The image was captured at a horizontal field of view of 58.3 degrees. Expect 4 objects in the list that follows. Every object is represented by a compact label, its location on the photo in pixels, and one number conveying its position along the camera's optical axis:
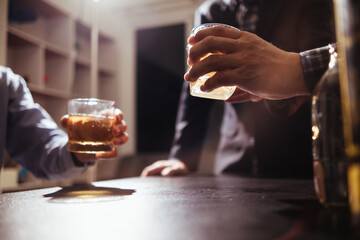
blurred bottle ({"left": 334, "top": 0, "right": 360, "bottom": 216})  0.28
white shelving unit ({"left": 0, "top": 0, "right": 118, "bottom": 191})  3.17
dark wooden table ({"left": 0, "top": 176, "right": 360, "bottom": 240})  0.36
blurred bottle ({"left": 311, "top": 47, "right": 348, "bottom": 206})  0.47
